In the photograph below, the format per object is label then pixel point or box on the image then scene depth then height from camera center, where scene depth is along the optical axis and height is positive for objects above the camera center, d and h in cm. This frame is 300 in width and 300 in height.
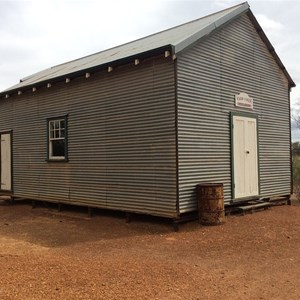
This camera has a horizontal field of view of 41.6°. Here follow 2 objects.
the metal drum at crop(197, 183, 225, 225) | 916 -116
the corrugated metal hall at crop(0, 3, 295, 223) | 921 +83
